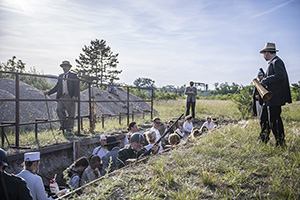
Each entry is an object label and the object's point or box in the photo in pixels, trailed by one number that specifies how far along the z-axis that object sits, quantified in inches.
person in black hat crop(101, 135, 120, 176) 189.5
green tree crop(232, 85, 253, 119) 517.7
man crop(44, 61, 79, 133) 303.9
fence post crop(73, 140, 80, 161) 252.3
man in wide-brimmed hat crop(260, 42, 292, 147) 173.8
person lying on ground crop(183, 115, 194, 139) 347.5
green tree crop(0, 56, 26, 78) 745.6
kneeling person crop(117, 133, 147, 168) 176.9
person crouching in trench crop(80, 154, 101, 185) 167.2
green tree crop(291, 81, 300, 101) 1089.0
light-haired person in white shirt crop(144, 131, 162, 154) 210.0
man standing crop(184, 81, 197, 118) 489.5
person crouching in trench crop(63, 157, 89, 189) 180.1
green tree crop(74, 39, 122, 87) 1553.9
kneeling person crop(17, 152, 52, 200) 127.3
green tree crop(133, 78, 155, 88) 3550.7
